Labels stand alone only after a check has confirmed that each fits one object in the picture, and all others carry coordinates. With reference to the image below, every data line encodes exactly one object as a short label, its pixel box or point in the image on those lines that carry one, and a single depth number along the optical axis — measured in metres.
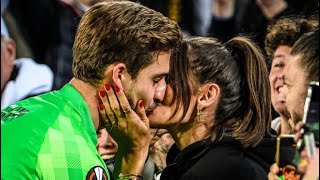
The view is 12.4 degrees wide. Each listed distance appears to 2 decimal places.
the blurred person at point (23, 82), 10.06
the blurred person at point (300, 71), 4.99
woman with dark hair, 6.05
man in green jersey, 5.24
